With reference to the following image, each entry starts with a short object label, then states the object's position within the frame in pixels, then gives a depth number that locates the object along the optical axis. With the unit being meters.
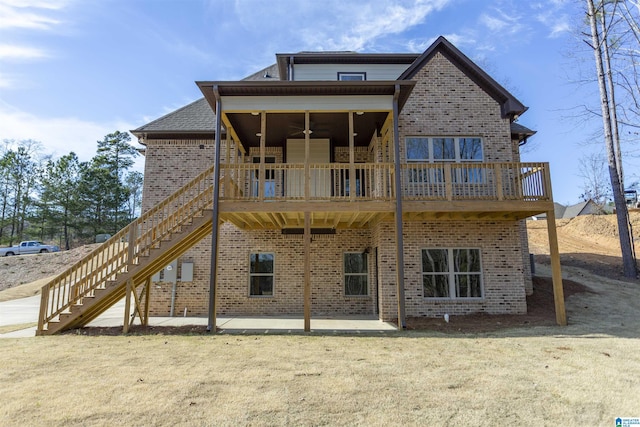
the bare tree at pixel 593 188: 34.82
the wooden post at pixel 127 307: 8.92
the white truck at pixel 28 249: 31.81
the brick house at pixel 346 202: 9.43
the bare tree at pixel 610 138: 14.92
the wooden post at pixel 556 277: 9.34
